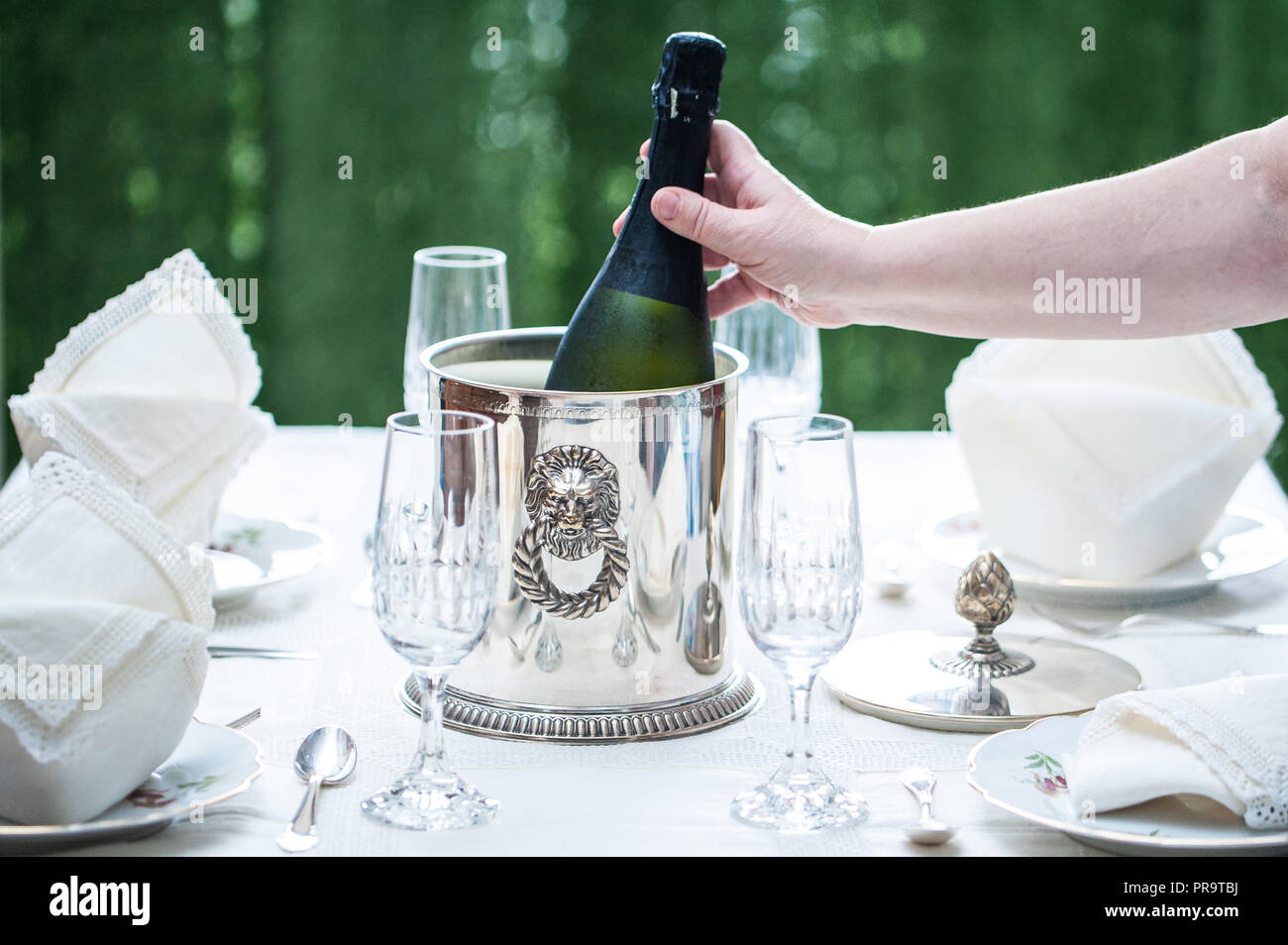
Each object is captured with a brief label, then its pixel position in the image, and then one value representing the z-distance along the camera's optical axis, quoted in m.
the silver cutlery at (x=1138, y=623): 1.24
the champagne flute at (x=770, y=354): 1.44
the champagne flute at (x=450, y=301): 1.45
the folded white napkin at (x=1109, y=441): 1.31
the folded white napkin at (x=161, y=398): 1.25
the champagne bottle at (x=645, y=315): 1.18
